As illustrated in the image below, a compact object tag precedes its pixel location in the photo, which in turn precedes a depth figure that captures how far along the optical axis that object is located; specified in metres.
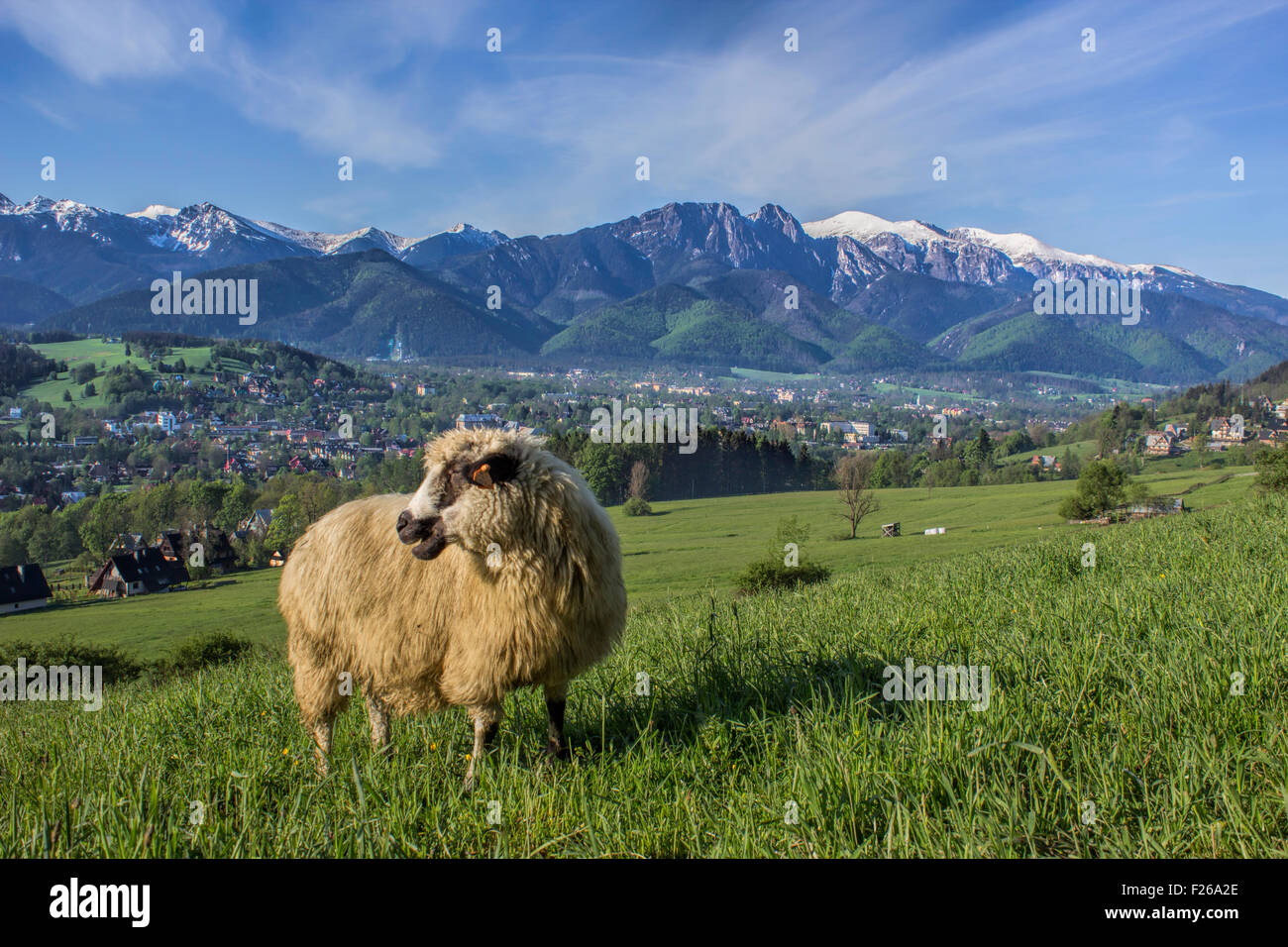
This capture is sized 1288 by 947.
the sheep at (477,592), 4.44
